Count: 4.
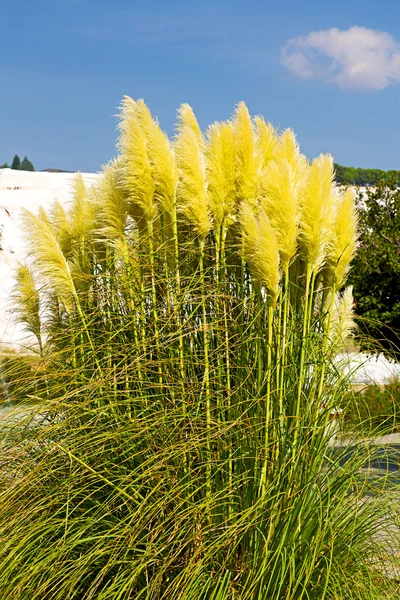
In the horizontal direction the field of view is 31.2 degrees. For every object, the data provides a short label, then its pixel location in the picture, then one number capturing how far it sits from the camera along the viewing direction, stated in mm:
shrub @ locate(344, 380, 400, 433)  3061
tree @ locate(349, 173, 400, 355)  9508
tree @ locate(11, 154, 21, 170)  80000
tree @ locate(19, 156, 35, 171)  80125
